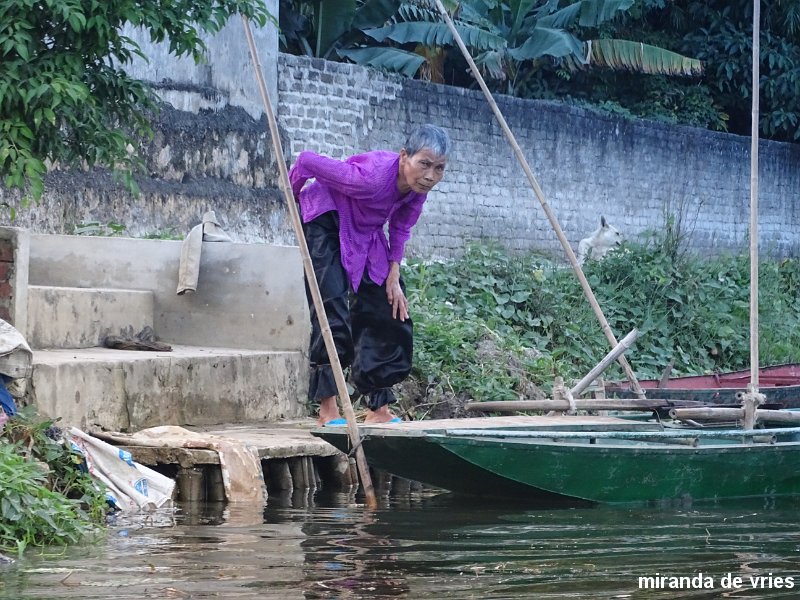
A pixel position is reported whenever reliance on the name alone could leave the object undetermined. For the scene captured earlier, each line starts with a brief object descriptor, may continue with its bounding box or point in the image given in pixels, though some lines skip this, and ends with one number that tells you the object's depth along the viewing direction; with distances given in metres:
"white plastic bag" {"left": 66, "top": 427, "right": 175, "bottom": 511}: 10.20
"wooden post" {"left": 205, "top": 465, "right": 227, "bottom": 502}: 11.00
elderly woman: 11.55
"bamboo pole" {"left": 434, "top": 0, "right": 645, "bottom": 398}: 13.77
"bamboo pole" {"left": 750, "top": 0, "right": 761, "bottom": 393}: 12.00
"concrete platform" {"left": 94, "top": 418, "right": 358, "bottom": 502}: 11.02
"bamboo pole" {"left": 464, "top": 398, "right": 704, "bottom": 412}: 12.32
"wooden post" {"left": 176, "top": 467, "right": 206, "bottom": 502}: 11.05
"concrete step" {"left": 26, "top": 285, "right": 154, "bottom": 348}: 13.18
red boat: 14.70
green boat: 10.30
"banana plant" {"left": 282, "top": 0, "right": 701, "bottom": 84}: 26.22
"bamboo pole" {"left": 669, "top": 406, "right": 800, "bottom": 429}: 11.92
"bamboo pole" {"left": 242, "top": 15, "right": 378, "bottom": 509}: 10.42
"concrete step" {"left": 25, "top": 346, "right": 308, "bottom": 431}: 11.60
